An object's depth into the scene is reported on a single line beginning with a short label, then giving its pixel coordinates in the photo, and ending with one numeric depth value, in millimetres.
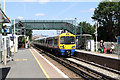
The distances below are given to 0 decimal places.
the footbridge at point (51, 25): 37875
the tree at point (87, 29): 69194
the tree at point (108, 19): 44531
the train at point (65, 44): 18641
